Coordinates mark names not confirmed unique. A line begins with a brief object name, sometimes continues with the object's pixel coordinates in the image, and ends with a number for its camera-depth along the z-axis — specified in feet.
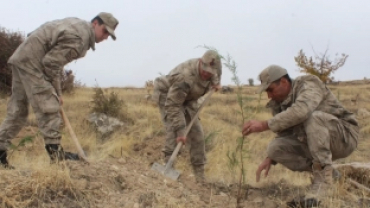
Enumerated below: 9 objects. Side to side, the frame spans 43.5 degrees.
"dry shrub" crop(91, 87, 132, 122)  33.14
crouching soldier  13.84
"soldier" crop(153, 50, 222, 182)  18.85
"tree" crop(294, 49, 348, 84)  43.96
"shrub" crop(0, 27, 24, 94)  36.11
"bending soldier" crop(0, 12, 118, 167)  14.87
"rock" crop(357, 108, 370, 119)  38.55
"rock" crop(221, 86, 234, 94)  51.02
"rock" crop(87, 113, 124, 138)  31.32
